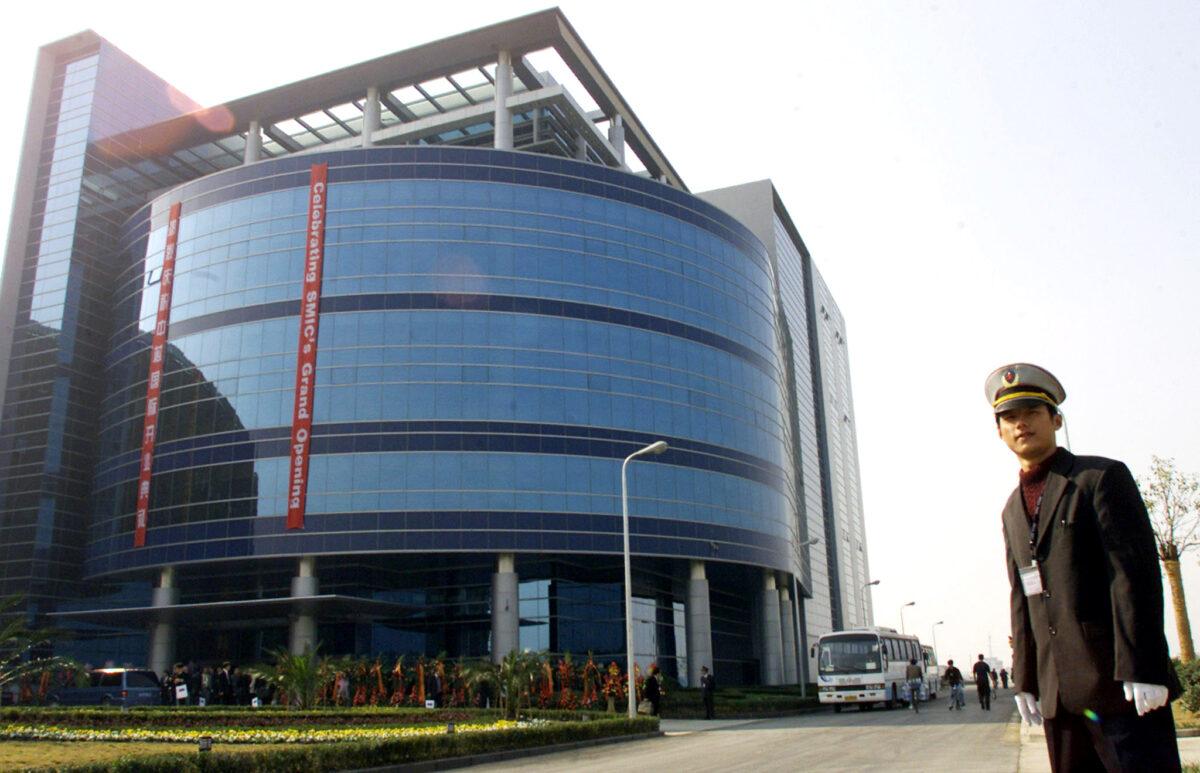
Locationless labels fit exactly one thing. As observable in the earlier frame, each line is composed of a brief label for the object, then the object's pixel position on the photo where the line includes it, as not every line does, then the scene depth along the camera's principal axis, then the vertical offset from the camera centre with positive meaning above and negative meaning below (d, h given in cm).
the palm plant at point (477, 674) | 3119 -32
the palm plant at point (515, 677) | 2789 -38
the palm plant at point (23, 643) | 3632 +132
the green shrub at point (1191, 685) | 1873 -68
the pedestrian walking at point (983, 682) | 3277 -94
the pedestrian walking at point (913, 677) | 3603 -81
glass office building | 4356 +1265
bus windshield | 3684 +1
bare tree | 2847 +296
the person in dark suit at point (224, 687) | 3972 -70
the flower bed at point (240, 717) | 2517 -126
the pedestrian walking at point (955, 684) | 3453 -103
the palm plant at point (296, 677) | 2683 -25
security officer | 385 +20
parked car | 3406 -66
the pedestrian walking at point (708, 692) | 3225 -105
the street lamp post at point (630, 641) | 2578 +53
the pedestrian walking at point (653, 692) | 2832 -89
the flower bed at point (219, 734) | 1983 -135
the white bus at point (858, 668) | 3656 -46
